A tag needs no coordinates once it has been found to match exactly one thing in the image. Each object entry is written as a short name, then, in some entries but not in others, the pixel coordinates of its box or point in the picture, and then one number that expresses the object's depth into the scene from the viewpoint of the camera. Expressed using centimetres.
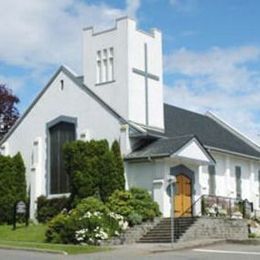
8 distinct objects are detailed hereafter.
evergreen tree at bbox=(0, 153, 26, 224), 3744
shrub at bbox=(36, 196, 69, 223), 3644
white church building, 3541
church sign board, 3491
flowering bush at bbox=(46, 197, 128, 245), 2898
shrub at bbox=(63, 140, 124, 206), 3412
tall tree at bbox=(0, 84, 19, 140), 5388
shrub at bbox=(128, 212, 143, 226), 3150
